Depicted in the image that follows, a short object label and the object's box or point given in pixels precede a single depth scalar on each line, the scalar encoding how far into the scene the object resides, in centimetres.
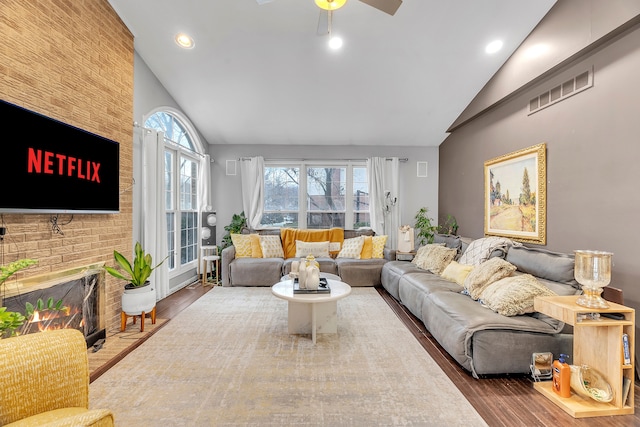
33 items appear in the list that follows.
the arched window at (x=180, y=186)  455
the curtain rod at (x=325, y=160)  583
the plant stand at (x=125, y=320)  304
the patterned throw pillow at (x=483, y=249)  330
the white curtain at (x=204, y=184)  542
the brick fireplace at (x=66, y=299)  216
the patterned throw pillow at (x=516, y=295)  238
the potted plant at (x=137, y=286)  300
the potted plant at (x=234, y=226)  556
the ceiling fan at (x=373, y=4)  230
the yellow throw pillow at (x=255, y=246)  512
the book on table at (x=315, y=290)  291
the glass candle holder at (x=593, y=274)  193
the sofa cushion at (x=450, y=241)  420
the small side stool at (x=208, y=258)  488
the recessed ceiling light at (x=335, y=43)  346
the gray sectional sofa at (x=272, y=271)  481
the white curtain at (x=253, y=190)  568
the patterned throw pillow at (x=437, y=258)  396
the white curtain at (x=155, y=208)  369
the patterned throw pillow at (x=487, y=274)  287
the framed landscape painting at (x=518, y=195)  320
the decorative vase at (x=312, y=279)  294
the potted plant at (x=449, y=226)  508
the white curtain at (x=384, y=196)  568
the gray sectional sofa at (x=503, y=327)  226
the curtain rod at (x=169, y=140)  354
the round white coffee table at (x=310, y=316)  302
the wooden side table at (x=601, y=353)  188
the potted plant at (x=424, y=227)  540
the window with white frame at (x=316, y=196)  590
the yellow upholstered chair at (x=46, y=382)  122
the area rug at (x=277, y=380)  183
